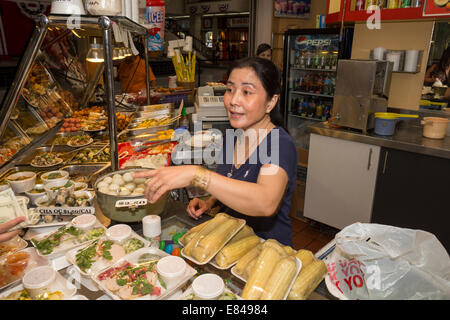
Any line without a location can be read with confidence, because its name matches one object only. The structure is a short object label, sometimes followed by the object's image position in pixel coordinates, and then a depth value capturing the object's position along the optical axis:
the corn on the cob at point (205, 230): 1.34
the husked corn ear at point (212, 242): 1.29
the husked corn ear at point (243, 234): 1.41
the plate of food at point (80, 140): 2.92
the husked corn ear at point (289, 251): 1.26
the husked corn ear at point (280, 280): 1.07
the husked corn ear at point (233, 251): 1.29
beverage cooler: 5.54
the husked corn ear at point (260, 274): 1.08
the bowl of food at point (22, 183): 1.96
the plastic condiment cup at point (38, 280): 1.11
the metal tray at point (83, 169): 2.42
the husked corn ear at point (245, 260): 1.24
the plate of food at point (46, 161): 2.38
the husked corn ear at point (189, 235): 1.42
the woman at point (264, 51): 5.54
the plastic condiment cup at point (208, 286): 1.05
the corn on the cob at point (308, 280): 1.12
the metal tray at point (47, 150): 2.46
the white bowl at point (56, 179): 1.95
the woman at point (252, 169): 1.39
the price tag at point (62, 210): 1.63
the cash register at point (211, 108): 3.10
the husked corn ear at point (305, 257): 1.25
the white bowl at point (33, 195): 1.90
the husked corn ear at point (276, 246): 1.20
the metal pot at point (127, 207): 1.53
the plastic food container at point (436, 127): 3.42
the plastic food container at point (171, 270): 1.15
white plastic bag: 1.11
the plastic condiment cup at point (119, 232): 1.40
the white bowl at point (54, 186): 1.83
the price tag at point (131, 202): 1.52
